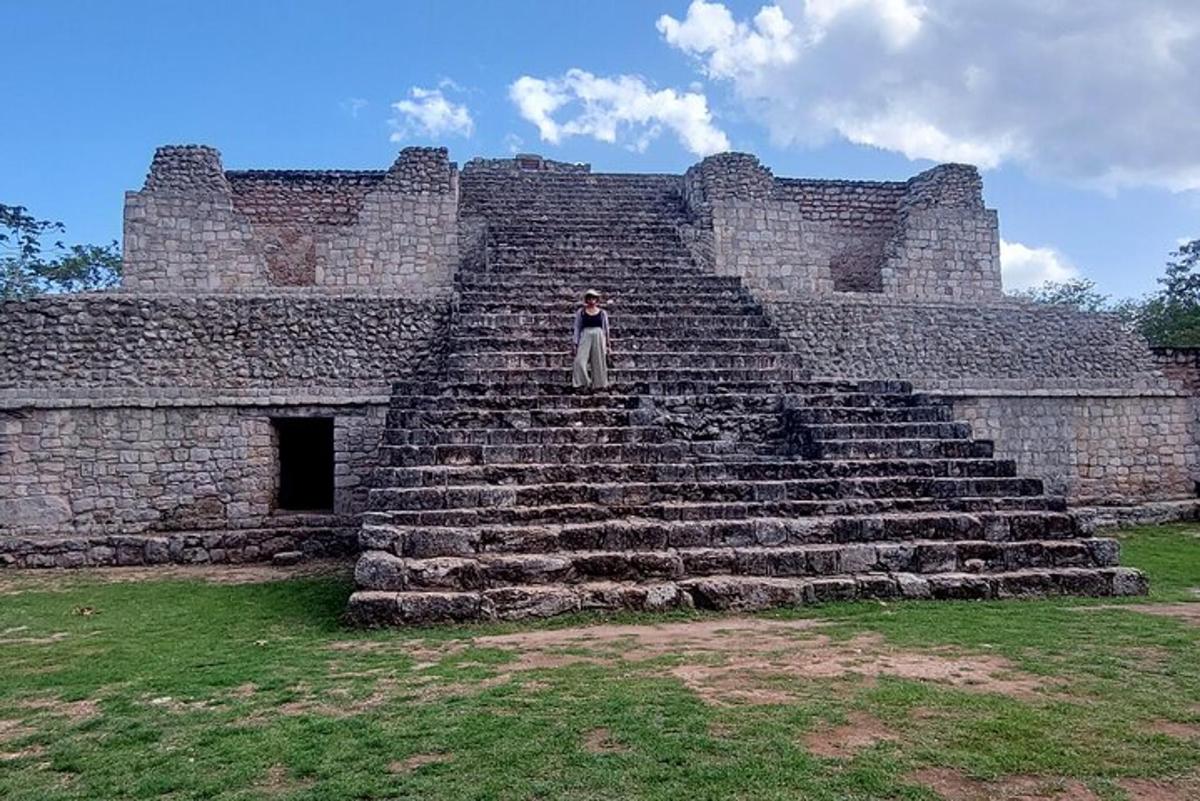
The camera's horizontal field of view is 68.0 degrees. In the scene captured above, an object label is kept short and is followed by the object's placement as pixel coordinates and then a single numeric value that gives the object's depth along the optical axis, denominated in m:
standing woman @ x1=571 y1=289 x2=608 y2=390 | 8.77
